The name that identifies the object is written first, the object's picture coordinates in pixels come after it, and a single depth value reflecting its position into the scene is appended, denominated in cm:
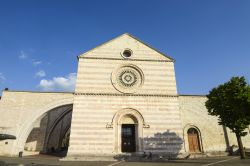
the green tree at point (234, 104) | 1441
